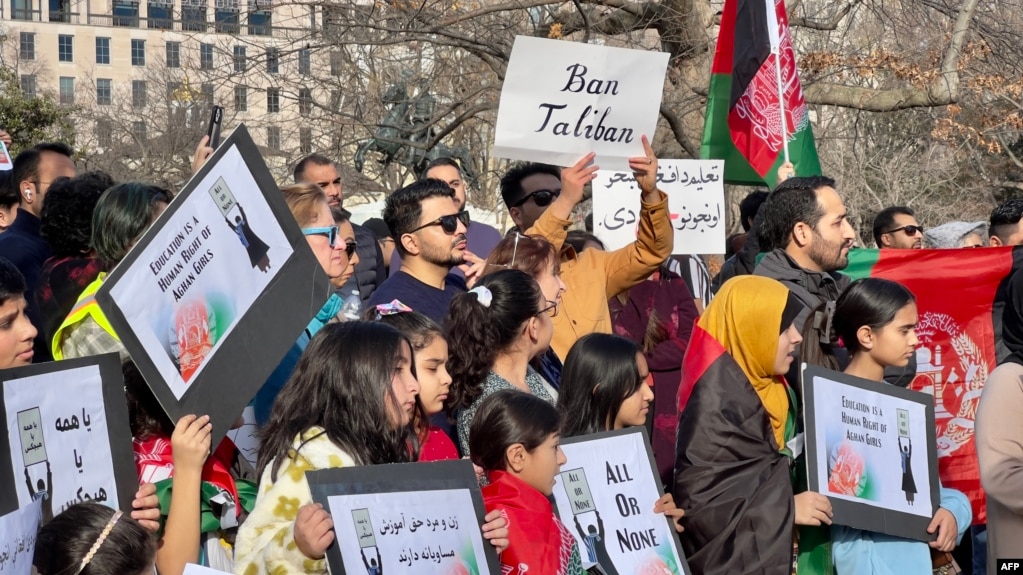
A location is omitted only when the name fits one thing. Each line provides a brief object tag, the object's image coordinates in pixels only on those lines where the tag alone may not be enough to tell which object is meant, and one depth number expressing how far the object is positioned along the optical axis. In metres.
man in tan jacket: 6.24
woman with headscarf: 4.76
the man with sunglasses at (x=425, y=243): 5.77
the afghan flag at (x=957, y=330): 6.81
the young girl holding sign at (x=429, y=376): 4.30
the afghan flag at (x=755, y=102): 8.36
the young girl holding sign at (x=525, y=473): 4.12
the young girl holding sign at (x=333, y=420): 3.63
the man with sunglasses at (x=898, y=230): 8.56
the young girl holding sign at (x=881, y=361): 4.80
